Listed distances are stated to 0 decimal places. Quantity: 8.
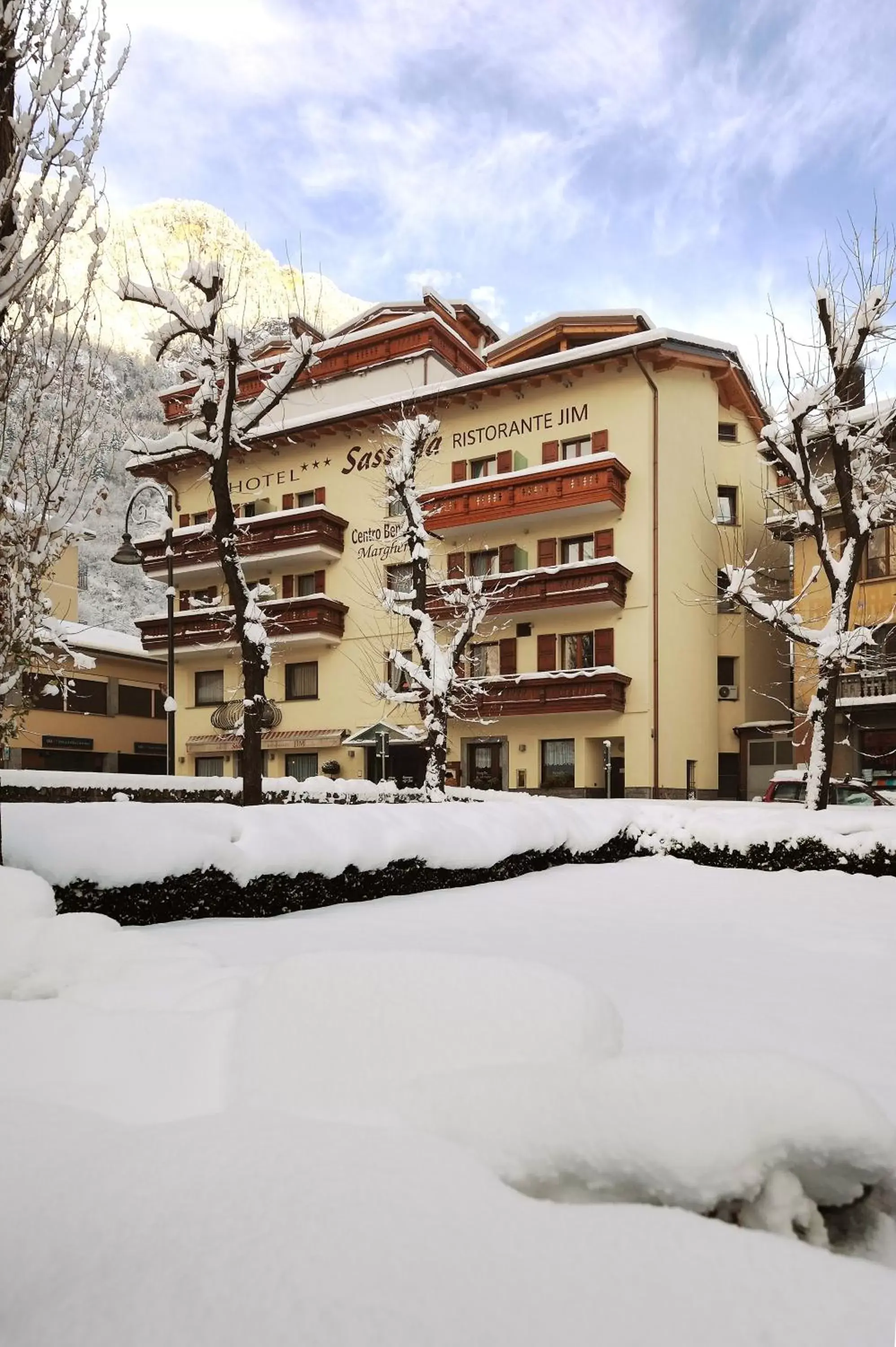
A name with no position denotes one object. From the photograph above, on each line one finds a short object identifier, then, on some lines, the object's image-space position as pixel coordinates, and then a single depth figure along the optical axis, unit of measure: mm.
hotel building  27250
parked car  19125
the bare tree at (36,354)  6438
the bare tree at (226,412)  13328
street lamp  20828
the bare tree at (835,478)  13516
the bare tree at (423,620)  18906
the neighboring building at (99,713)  33469
